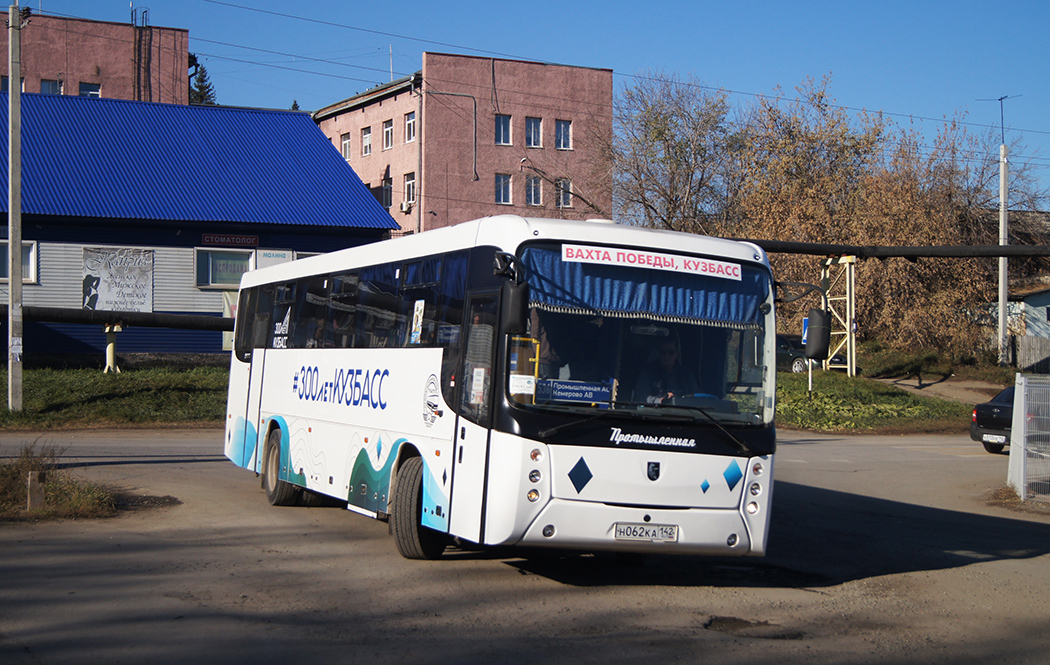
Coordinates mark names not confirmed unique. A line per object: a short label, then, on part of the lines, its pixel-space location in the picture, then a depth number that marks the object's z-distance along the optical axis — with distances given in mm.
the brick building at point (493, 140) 56812
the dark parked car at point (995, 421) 23219
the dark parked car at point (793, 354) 39750
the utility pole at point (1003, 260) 40812
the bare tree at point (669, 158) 51375
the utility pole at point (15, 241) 22500
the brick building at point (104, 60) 53719
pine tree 99500
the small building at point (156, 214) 31656
